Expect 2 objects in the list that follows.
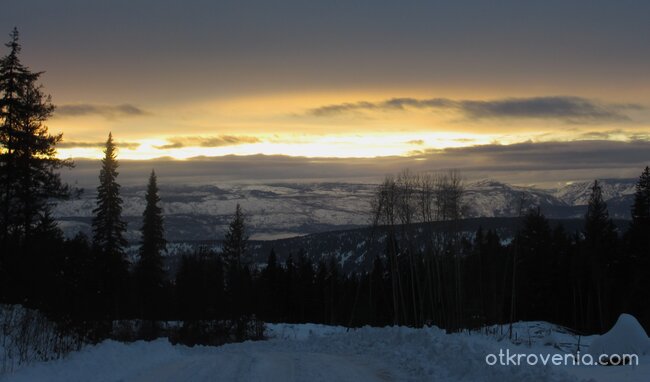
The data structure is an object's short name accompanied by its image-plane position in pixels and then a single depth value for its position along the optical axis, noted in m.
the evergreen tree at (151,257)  54.19
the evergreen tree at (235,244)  64.31
